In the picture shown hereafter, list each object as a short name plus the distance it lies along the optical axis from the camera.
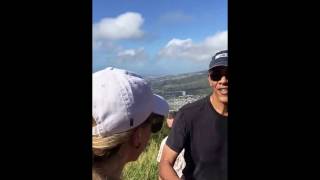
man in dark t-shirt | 1.60
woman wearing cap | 1.20
